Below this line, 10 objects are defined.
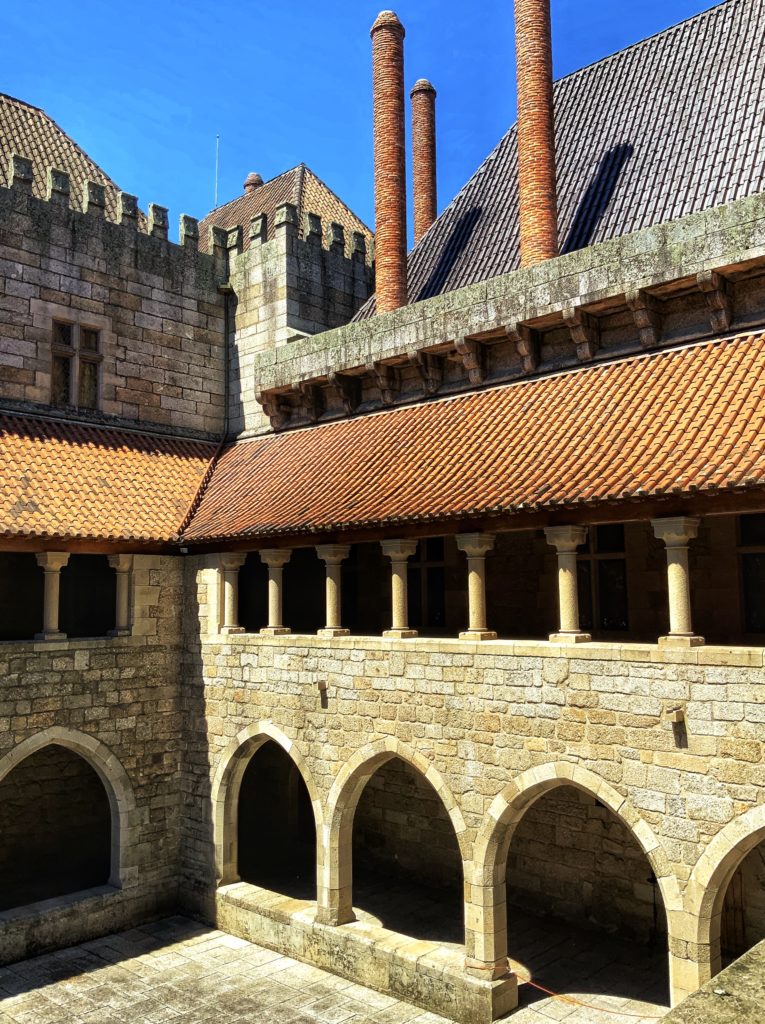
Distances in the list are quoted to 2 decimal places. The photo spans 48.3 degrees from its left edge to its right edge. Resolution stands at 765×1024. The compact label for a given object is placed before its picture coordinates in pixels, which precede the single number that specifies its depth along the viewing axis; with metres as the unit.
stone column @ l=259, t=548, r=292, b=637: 11.74
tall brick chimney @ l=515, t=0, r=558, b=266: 12.30
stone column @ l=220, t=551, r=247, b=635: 12.54
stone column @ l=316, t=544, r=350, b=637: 10.87
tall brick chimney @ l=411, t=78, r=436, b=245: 18.99
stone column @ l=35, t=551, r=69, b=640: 11.46
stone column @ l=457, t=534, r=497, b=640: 9.39
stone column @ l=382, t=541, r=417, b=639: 10.13
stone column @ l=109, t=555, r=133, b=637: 12.54
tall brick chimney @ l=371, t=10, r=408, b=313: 14.54
